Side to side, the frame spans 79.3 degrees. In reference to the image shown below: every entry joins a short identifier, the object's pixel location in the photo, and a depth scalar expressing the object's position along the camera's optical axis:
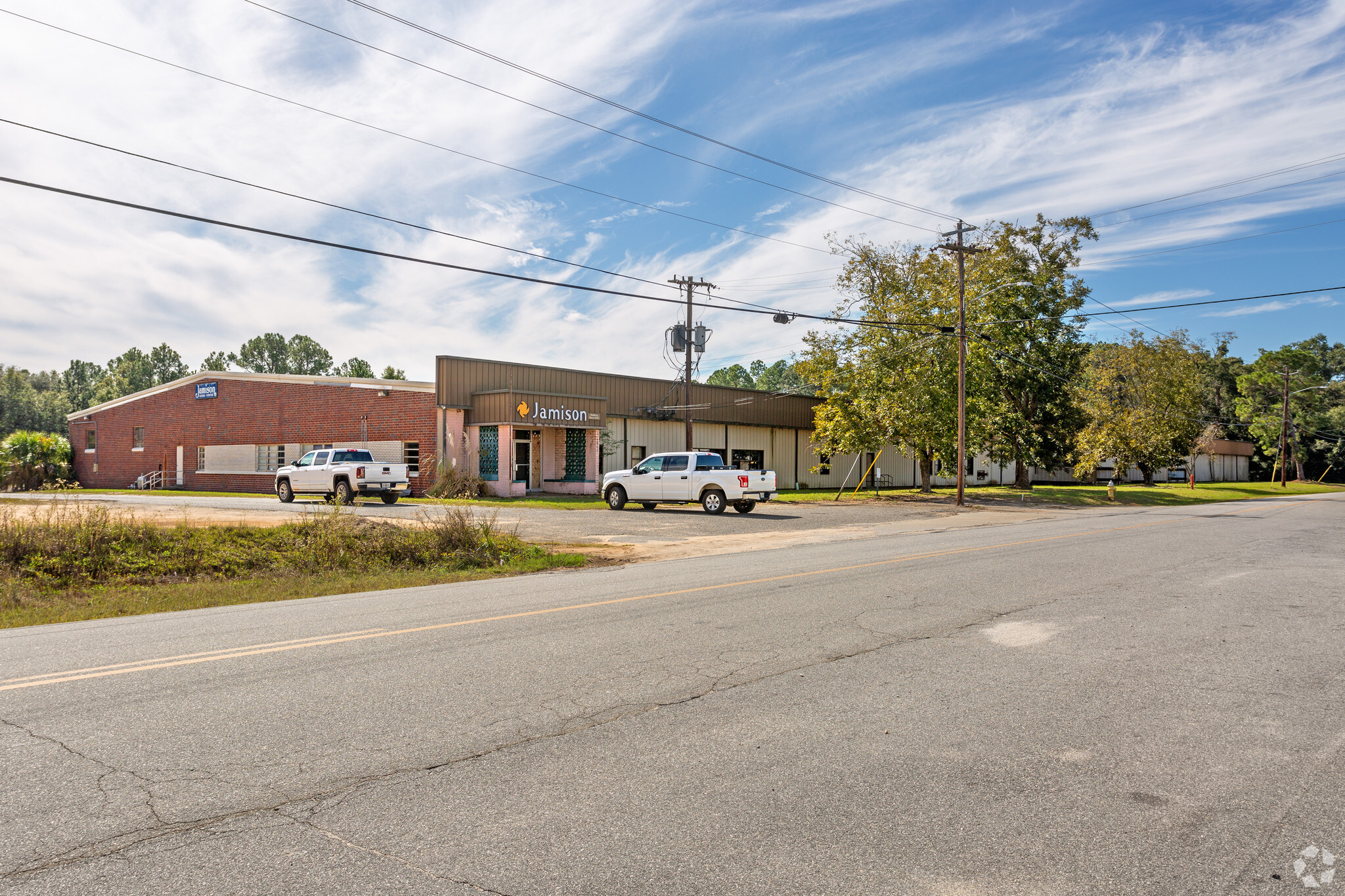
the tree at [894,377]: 35.84
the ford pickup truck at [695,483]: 25.44
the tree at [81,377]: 113.88
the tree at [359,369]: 109.00
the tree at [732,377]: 134.10
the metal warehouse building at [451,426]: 35.06
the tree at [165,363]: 110.69
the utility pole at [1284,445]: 62.53
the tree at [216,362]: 113.12
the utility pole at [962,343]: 31.23
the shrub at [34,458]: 42.34
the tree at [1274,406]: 78.19
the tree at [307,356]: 116.44
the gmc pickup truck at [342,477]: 27.83
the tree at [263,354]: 116.50
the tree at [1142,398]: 47.53
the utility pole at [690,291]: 34.25
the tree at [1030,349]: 42.16
